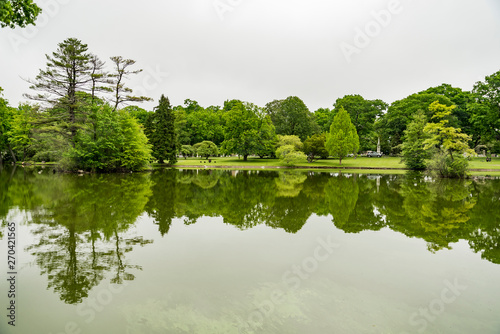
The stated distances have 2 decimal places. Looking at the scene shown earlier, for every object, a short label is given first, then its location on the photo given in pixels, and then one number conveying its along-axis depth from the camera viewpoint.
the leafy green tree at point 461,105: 52.39
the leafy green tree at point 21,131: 45.31
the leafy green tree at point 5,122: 48.74
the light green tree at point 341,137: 42.89
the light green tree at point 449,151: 27.06
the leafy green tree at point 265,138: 49.78
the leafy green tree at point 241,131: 49.81
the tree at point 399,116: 51.66
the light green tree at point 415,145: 34.09
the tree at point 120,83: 36.34
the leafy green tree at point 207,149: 53.88
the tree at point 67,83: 31.39
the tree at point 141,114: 75.81
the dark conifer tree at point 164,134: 44.03
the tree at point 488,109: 46.16
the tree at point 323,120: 66.62
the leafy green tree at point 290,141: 46.06
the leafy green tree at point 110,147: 31.50
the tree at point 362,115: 63.81
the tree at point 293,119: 57.03
